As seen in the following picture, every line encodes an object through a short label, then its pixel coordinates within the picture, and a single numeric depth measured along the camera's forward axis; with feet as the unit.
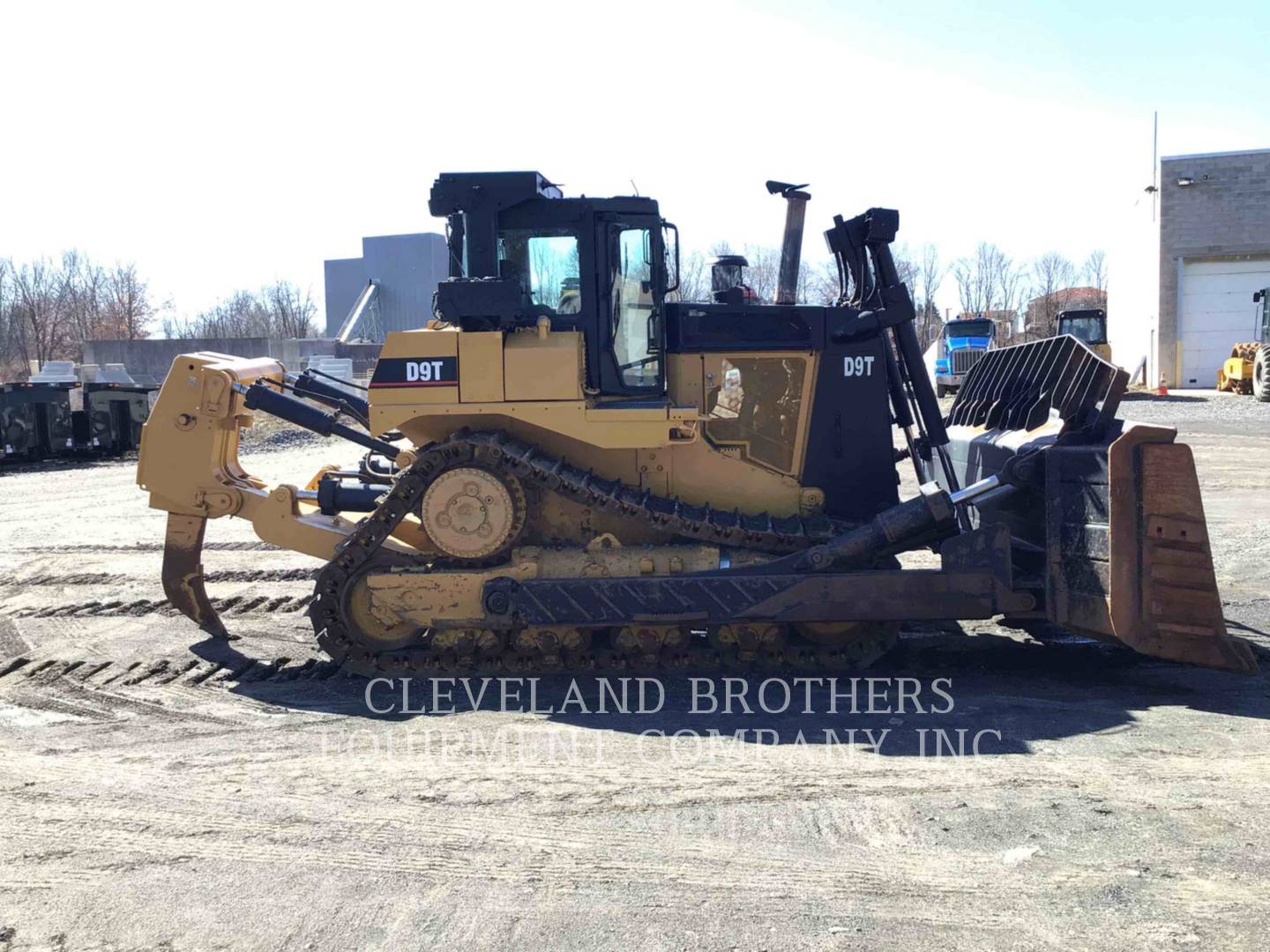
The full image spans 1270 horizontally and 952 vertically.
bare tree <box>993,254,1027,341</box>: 170.21
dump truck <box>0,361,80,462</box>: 72.84
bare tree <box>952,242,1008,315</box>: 215.10
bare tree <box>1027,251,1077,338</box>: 179.47
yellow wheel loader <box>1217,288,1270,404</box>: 94.99
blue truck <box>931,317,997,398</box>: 111.75
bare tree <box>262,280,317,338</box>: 231.50
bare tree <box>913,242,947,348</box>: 181.88
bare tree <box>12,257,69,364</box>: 187.39
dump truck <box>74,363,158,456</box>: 78.59
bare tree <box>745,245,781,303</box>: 96.03
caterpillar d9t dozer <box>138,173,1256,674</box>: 21.13
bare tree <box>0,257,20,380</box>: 179.83
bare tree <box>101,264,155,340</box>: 212.64
